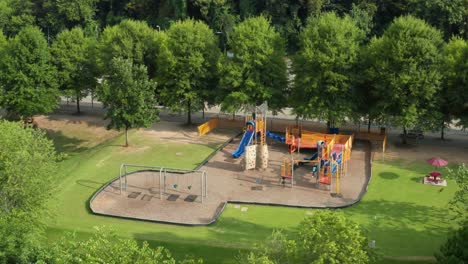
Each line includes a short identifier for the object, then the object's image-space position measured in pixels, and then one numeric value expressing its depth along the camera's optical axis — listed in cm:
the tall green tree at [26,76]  5525
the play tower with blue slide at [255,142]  4441
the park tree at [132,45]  5722
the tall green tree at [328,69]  4884
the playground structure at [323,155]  4156
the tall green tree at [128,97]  4888
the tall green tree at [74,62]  6053
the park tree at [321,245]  2152
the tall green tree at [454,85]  4691
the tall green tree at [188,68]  5450
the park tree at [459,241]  2330
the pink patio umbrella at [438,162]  4188
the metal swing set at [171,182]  4050
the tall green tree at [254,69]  5222
